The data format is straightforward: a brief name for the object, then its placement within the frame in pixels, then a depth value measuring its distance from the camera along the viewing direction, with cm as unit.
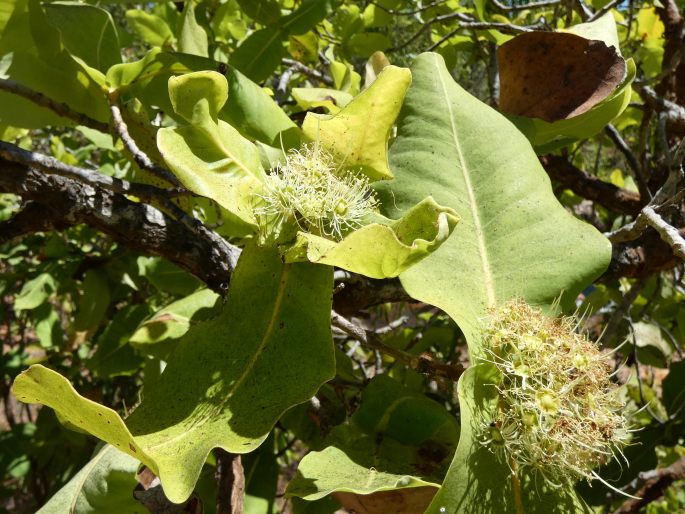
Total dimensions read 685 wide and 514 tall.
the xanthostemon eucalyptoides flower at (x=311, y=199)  24
